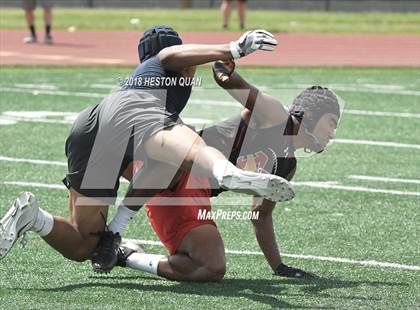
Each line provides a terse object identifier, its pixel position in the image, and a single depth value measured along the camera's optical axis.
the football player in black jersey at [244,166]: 11.56
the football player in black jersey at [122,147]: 10.76
